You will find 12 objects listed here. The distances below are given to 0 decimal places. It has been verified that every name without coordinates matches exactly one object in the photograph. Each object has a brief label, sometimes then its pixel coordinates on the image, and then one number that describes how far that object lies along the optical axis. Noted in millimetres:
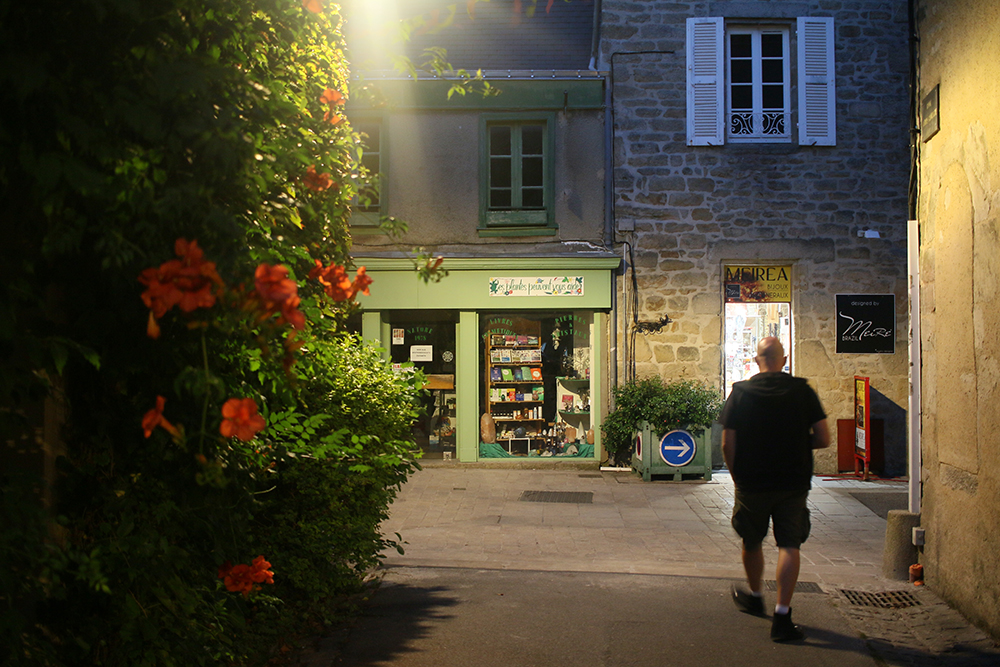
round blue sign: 11109
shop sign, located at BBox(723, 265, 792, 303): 12352
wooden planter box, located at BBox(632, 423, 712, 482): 11109
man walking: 4875
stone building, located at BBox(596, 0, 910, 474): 12188
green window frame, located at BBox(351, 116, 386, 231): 12523
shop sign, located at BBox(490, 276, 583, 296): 12375
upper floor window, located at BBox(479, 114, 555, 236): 12555
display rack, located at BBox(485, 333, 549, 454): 12664
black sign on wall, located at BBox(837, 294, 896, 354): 12172
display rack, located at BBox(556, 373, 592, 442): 12664
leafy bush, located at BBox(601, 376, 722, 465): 11125
